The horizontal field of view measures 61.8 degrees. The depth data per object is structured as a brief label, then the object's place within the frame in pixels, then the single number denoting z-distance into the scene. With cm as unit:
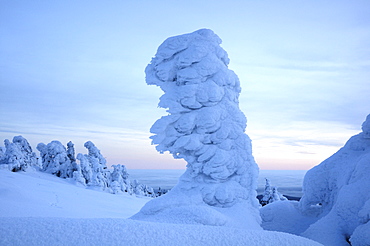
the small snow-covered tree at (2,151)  2692
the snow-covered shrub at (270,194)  2055
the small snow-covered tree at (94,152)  3600
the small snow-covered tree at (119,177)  3294
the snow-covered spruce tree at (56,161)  3148
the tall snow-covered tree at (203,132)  969
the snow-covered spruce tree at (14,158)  2573
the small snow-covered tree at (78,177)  2900
